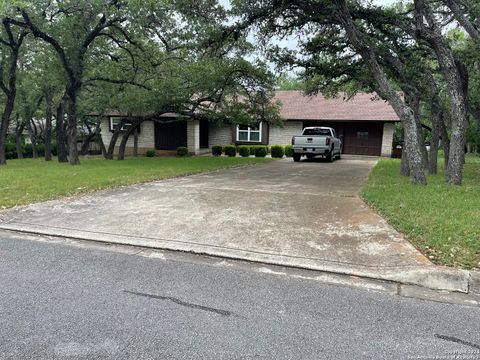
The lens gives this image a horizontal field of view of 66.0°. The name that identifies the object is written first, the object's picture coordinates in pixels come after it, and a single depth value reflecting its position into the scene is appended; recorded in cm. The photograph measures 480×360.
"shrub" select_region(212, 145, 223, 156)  2620
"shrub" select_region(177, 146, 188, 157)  2600
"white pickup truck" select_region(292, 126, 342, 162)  1955
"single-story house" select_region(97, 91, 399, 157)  2617
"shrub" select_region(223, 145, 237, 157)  2586
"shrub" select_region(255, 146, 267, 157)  2505
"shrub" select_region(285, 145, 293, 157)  2469
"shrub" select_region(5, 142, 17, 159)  2932
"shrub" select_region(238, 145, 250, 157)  2530
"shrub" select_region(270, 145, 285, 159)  2441
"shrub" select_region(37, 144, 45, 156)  3112
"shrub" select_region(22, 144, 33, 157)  3042
